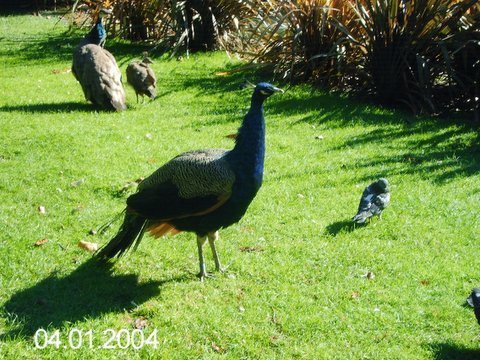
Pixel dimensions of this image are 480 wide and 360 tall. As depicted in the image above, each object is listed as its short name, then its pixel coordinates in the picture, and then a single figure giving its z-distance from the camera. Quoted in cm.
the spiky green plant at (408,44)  847
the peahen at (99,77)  844
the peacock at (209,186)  409
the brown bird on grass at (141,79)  862
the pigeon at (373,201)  516
